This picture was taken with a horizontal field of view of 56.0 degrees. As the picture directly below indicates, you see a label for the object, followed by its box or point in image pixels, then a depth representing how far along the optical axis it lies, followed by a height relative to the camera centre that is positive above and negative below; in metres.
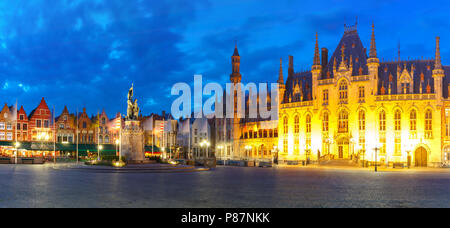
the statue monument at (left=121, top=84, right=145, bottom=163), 45.12 -0.50
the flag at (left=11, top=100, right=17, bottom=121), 82.20 +3.70
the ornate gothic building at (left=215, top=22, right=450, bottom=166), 64.56 +3.49
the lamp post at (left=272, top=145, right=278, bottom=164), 79.55 -3.98
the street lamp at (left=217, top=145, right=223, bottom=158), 98.43 -3.95
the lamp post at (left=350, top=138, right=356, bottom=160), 66.48 -2.13
